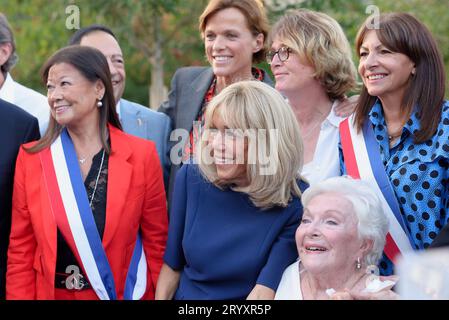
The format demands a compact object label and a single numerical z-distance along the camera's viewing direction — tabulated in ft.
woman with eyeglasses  14.98
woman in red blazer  13.53
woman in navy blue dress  12.39
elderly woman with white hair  11.85
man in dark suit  14.15
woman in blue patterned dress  12.81
